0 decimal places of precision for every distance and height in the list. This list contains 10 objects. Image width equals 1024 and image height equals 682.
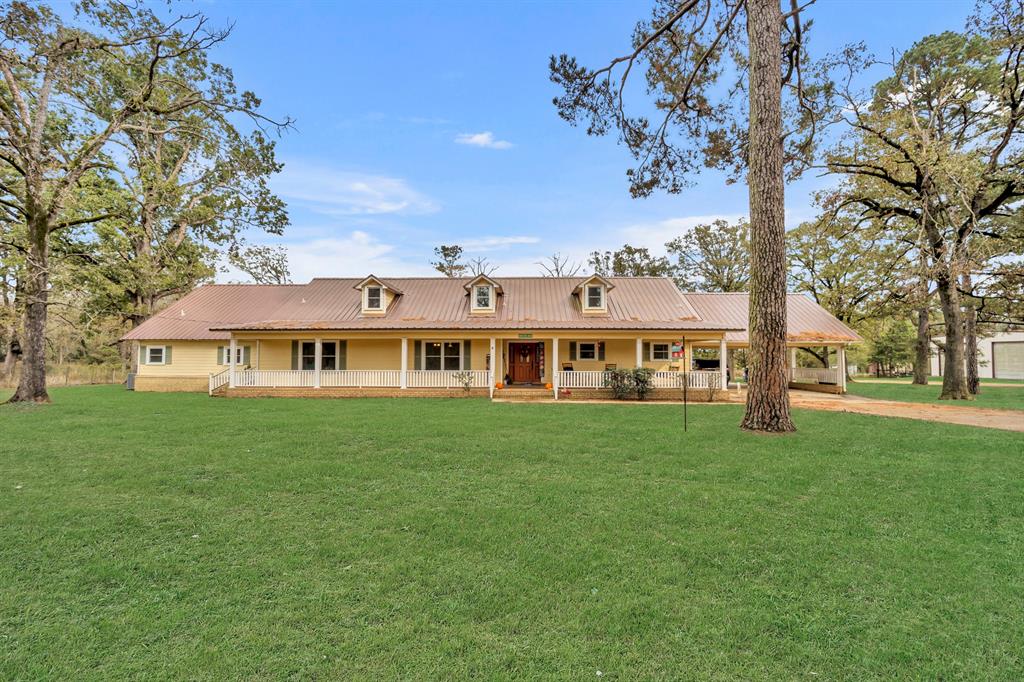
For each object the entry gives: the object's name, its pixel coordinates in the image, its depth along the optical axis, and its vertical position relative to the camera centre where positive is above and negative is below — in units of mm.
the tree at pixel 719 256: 32156 +7329
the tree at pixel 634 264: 36812 +7658
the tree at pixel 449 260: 38125 +8208
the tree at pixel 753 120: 8789 +5884
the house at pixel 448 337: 16594 +649
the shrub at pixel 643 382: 15562 -1040
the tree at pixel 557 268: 36875 +7202
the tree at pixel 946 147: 13133 +6720
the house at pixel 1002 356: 35219 -299
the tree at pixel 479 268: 37625 +7456
